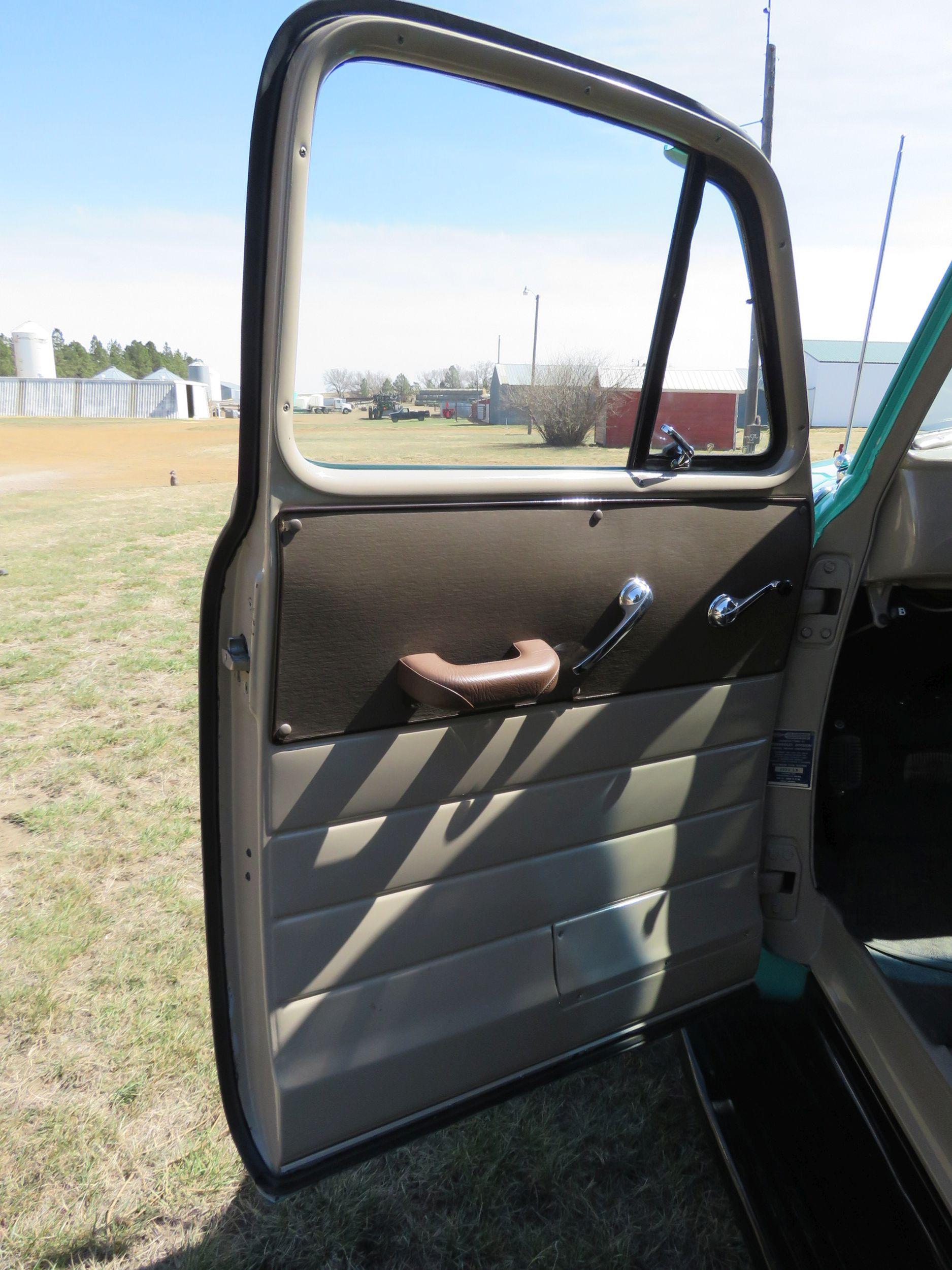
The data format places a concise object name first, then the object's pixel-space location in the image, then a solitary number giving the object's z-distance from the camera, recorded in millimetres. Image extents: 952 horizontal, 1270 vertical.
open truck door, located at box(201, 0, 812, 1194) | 1215
